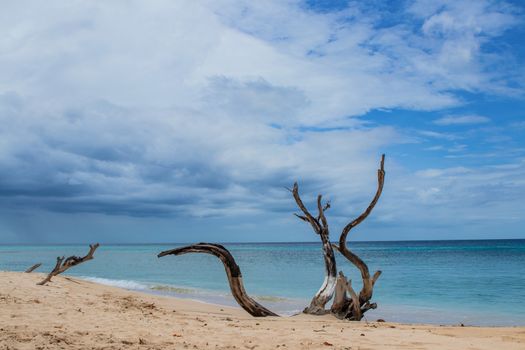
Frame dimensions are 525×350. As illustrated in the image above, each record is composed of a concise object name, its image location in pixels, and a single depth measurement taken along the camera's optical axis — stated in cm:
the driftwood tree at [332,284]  1232
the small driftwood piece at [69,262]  1678
